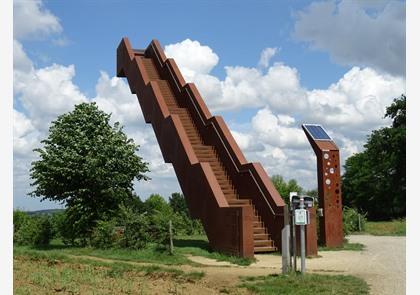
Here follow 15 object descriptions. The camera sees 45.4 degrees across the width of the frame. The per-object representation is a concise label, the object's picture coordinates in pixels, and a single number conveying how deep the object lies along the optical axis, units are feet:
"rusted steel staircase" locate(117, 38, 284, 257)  45.50
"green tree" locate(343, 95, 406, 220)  144.25
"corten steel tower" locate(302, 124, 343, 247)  51.94
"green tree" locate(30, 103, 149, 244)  57.82
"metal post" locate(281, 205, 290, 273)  33.99
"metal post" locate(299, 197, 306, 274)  32.99
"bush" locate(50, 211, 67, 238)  60.49
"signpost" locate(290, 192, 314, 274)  33.37
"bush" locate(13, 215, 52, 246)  60.39
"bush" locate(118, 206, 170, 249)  46.83
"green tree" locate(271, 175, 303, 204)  132.57
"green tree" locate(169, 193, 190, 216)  178.91
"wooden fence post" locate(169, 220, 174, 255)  44.61
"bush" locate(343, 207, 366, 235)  78.47
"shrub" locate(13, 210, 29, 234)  80.43
